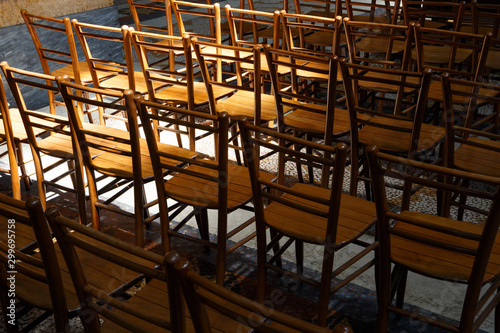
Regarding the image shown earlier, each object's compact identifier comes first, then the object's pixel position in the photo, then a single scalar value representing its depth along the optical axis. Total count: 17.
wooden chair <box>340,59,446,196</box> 2.52
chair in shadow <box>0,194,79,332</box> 1.51
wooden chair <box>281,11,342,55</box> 3.43
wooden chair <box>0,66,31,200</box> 2.92
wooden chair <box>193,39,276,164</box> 3.02
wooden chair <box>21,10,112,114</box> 3.78
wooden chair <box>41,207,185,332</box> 1.29
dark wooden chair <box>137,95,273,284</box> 2.11
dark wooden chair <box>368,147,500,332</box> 1.63
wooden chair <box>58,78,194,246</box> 2.38
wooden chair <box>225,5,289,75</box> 3.66
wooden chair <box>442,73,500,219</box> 2.35
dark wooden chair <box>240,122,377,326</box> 1.89
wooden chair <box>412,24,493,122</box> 3.09
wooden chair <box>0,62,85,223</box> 2.65
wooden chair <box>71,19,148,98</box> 3.41
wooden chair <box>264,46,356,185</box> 2.70
